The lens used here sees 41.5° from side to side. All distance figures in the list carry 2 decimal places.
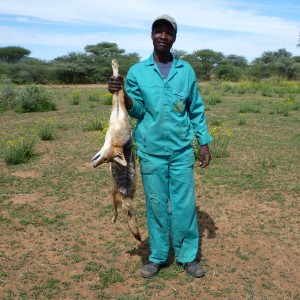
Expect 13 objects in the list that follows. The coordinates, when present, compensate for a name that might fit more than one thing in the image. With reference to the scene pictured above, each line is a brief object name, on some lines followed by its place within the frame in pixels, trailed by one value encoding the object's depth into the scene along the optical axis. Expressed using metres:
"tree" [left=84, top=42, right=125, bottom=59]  36.62
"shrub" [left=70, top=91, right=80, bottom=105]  14.41
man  2.79
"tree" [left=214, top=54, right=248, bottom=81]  33.38
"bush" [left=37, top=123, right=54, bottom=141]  8.02
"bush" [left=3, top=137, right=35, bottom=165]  6.27
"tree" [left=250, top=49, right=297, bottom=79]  32.62
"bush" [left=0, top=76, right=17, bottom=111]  12.93
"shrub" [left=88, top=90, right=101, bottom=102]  15.43
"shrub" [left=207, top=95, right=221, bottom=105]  14.21
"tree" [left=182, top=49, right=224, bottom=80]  36.03
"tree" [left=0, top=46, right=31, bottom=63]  38.12
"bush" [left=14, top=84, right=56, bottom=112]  12.51
